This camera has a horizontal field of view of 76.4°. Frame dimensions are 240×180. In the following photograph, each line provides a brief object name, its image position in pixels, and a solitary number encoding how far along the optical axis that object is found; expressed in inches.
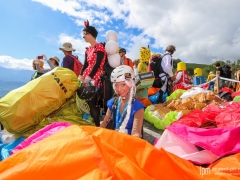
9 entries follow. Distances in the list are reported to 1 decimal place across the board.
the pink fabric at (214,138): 57.2
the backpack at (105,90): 98.8
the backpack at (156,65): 170.9
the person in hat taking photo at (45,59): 119.5
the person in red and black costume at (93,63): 96.6
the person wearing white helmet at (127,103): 67.3
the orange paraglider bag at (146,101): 151.2
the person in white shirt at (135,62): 246.8
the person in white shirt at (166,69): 165.2
